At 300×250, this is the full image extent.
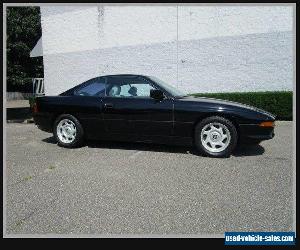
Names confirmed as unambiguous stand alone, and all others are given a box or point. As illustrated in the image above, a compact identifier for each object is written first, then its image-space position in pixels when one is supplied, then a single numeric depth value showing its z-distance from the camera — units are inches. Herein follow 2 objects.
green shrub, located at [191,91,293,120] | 399.5
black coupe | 211.2
